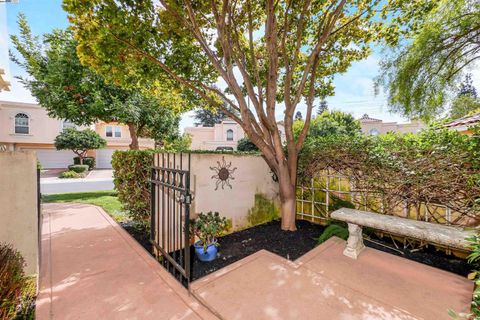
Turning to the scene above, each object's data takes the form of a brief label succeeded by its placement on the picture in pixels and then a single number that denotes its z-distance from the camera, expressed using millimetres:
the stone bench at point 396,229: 2678
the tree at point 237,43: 3766
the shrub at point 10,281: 1763
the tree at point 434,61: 5504
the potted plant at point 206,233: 3369
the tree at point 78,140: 17062
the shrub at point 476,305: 1204
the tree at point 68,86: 6590
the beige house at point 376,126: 25750
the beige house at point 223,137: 26812
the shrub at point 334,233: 4098
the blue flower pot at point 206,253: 3354
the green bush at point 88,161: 20000
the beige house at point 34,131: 17766
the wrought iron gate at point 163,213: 3061
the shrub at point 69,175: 15586
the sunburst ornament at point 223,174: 4264
